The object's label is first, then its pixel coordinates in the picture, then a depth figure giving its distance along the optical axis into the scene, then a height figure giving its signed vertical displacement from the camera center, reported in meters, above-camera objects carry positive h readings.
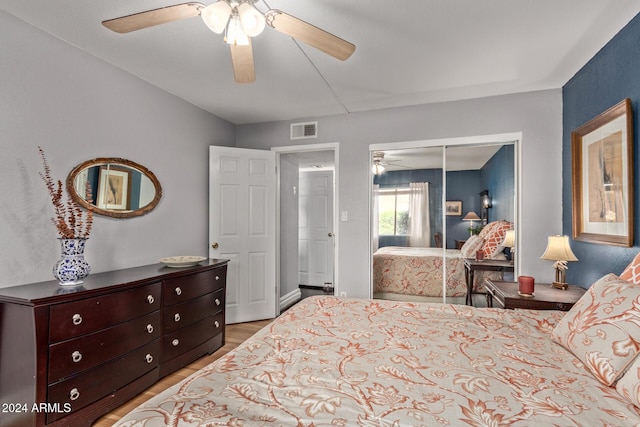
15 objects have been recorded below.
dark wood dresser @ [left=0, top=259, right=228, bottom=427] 1.69 -0.80
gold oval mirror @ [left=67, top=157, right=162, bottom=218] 2.40 +0.25
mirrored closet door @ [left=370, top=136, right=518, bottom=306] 3.29 -0.01
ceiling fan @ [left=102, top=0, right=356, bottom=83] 1.48 +0.97
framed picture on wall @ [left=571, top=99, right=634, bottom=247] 1.96 +0.27
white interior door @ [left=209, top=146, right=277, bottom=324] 3.75 -0.12
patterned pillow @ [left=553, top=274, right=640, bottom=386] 1.06 -0.43
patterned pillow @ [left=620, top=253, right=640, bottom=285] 1.42 -0.27
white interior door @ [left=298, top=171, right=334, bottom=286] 5.73 -0.23
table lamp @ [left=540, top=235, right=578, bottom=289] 2.53 -0.32
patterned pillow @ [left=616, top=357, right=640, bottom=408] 0.95 -0.53
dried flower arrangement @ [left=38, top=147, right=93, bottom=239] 2.01 +0.05
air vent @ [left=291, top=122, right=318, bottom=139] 3.93 +1.09
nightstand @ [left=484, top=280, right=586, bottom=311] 2.30 -0.63
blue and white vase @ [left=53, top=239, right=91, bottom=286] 1.96 -0.30
